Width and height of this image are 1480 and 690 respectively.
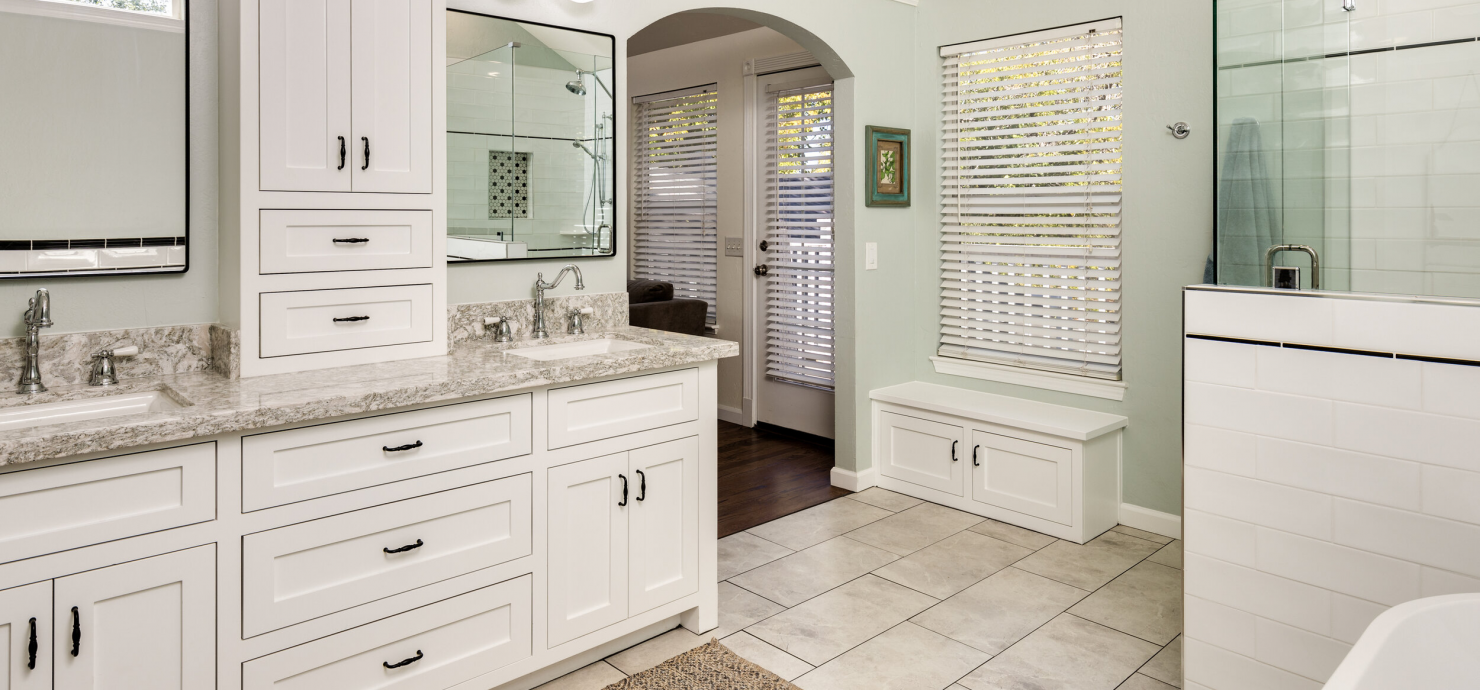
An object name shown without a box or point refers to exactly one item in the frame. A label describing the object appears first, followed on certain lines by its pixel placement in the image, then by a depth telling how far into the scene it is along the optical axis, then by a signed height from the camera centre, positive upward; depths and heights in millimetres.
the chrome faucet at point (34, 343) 1974 -40
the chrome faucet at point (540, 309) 2885 +54
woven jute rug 2428 -985
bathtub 1440 -533
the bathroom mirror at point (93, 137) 1983 +445
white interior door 5008 +425
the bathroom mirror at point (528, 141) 2764 +613
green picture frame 4129 +757
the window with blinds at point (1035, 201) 3777 +568
